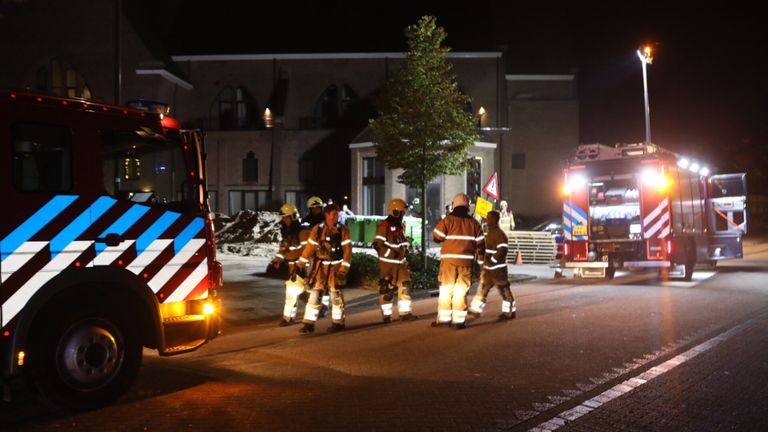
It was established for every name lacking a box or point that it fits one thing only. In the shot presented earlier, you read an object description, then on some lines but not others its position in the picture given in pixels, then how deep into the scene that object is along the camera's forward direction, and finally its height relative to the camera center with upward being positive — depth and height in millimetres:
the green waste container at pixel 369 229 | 25828 +432
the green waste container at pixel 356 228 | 26297 +479
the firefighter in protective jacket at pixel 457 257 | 9984 -238
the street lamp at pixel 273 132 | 37688 +5825
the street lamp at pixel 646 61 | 26205 +6601
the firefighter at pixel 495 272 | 10734 -485
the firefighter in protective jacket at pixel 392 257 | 10539 -243
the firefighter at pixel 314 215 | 10656 +395
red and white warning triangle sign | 17953 +1322
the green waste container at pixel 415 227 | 24775 +475
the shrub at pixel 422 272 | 14875 -693
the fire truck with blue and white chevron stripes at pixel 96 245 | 5469 -22
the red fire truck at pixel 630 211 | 15742 +640
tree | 15734 +2726
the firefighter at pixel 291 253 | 10469 -177
